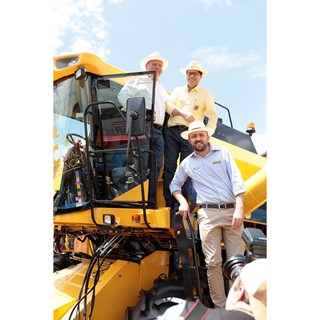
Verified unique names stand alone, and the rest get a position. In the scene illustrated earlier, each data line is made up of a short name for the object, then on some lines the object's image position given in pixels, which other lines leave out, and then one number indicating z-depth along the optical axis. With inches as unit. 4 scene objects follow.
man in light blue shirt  138.7
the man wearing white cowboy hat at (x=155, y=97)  155.2
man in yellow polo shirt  165.3
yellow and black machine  146.5
